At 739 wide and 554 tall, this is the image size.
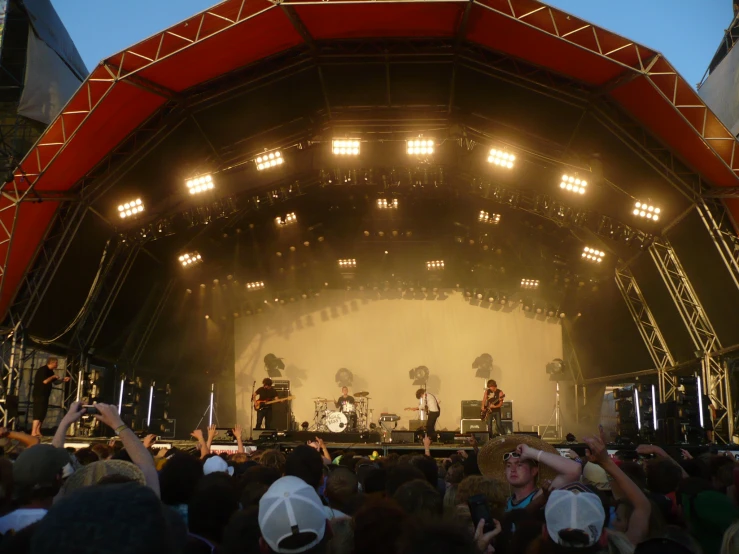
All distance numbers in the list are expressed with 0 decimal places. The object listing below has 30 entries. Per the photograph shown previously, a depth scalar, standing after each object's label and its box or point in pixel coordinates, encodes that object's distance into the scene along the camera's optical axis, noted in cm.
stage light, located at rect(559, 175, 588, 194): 1571
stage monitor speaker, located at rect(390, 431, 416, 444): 1608
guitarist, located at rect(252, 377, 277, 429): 1862
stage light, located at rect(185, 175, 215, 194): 1579
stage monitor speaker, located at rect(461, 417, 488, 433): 2084
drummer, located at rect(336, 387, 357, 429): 2005
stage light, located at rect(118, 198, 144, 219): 1538
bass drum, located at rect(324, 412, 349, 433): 1941
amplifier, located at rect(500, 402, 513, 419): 2175
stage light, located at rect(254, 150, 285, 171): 1598
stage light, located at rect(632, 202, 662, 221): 1557
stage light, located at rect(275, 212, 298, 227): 1959
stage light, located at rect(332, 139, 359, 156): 1579
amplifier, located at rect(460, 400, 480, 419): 2161
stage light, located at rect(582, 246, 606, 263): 1939
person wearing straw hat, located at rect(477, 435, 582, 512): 345
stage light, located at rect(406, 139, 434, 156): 1578
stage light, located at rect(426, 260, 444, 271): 2314
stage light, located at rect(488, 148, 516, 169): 1580
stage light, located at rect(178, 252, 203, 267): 1894
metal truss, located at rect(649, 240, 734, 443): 1522
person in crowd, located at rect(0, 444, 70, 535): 315
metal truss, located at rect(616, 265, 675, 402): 1816
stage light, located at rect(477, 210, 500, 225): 1973
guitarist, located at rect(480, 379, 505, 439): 1781
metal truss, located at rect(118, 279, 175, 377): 1861
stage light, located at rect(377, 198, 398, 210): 1967
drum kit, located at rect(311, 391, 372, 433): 1948
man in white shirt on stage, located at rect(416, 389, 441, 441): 1761
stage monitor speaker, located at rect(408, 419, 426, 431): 1955
